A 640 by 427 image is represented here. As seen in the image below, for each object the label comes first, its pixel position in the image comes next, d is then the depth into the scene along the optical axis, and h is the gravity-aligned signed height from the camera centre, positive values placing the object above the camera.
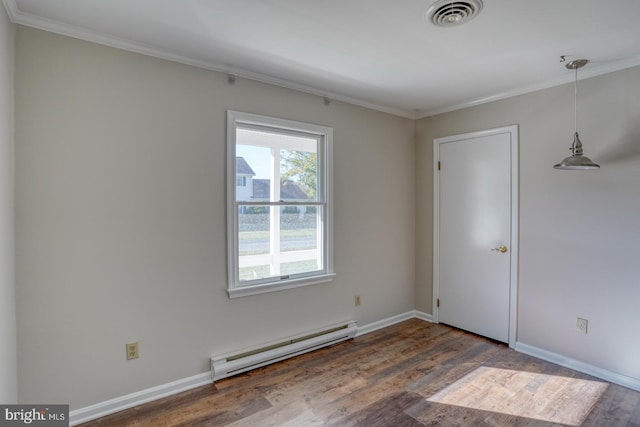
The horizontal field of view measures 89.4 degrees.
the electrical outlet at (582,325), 2.69 -0.97
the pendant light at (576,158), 2.24 +0.36
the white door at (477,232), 3.17 -0.24
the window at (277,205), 2.63 +0.04
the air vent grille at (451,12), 1.73 +1.10
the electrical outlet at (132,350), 2.19 -0.96
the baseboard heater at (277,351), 2.51 -1.22
